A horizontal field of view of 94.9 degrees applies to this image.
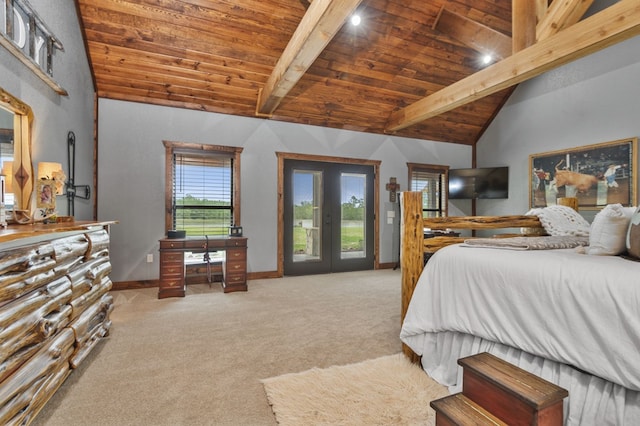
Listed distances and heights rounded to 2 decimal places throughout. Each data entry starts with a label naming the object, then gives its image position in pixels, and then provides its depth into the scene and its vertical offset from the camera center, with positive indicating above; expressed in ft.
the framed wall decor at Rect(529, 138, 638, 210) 14.52 +1.98
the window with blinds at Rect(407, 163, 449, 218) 20.79 +1.73
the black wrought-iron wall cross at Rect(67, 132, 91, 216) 10.80 +1.37
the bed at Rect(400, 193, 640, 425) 3.99 -1.78
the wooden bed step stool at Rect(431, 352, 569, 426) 3.66 -2.51
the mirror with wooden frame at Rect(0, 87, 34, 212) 6.81 +1.53
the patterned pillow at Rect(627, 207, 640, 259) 4.85 -0.44
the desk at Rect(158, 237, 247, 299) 12.57 -2.27
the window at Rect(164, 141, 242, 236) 14.78 +1.17
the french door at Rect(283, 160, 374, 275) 17.06 -0.39
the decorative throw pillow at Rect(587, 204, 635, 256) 5.38 -0.41
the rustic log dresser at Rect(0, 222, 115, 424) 4.13 -1.81
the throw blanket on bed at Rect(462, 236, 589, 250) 6.28 -0.73
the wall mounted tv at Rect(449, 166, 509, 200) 19.67 +1.91
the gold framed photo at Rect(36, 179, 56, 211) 7.94 +0.45
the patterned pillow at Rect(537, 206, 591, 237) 8.64 -0.34
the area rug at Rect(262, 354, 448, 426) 5.07 -3.59
